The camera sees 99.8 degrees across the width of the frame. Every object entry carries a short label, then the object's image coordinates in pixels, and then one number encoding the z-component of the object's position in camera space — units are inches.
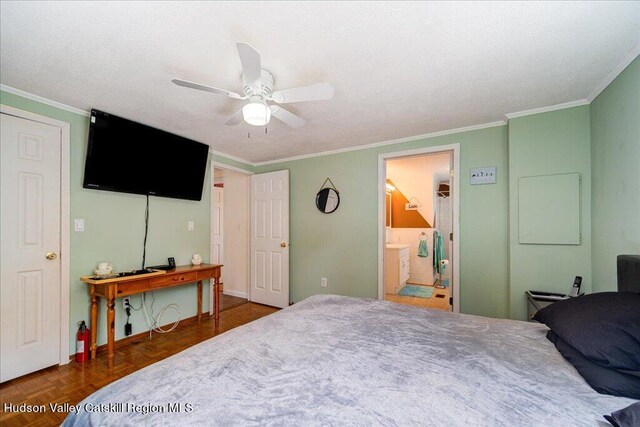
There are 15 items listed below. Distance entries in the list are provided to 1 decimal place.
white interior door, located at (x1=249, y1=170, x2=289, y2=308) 160.6
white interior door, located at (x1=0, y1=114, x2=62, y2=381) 83.0
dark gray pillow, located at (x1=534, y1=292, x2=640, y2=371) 38.3
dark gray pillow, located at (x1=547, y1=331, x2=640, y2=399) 36.6
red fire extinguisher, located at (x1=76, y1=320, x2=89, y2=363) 95.7
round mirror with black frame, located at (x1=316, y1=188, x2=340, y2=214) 149.9
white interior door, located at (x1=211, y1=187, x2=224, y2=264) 215.6
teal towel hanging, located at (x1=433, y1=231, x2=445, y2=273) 217.9
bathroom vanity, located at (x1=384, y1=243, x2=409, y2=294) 185.6
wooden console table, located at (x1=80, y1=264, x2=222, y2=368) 93.2
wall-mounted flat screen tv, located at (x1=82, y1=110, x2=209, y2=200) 98.8
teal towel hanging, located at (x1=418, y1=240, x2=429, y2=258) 217.8
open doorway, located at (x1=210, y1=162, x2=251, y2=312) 177.8
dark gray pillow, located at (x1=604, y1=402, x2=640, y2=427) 29.2
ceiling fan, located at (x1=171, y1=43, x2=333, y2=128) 62.9
